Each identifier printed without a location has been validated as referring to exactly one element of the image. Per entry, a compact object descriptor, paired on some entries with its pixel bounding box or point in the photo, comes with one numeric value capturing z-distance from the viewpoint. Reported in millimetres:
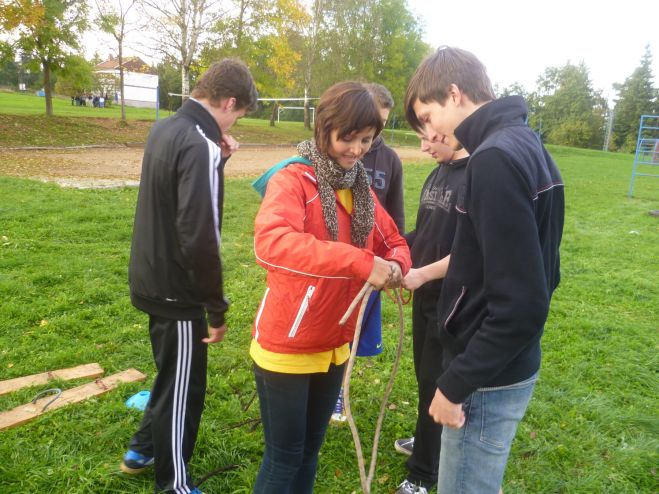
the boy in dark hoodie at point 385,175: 3174
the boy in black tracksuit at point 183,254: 2143
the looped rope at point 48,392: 3195
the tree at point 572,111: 55000
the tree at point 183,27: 20219
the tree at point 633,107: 53138
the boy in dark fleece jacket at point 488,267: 1340
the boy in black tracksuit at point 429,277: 2369
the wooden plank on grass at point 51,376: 3395
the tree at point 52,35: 17938
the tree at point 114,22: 19719
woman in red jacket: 1758
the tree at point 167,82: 39188
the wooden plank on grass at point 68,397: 3051
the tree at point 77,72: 19688
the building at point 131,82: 37594
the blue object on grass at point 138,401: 3238
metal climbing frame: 15636
